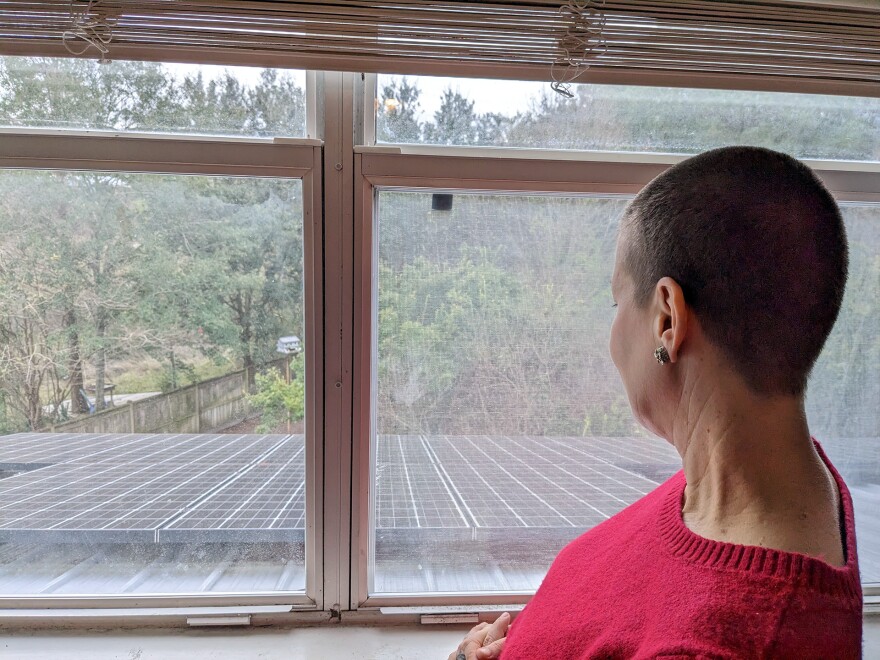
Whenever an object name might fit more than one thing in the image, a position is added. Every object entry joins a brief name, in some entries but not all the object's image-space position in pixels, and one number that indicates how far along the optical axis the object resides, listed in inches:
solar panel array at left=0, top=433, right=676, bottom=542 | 46.0
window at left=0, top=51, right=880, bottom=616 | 43.8
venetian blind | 37.4
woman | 19.3
